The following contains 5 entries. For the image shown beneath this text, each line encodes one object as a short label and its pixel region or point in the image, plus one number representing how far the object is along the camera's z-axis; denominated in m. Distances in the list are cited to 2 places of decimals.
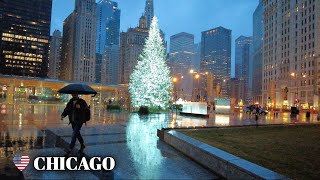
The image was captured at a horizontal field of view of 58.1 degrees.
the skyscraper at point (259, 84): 190.82
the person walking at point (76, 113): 9.19
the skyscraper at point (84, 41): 172.25
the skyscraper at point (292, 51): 95.19
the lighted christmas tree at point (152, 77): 34.16
